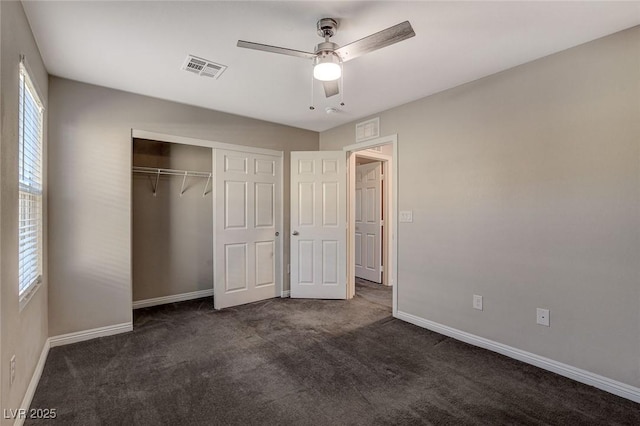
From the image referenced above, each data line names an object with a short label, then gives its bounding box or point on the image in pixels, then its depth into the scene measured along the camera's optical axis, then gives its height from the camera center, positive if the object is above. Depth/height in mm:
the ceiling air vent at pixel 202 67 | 2508 +1242
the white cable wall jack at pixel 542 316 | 2395 -824
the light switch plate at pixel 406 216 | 3414 -45
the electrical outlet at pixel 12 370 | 1619 -842
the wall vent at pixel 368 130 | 3770 +1040
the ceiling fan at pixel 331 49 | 1760 +987
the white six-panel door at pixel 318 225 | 4242 -175
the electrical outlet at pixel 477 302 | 2805 -827
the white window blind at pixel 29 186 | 1945 +200
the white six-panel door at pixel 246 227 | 3811 -188
